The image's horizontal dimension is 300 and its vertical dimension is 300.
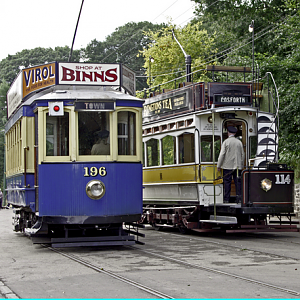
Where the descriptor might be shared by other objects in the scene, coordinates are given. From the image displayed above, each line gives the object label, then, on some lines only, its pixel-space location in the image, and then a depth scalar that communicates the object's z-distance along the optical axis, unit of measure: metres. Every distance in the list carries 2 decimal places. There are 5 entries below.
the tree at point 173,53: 32.00
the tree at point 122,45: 62.19
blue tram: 11.44
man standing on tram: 14.03
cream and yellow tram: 13.66
